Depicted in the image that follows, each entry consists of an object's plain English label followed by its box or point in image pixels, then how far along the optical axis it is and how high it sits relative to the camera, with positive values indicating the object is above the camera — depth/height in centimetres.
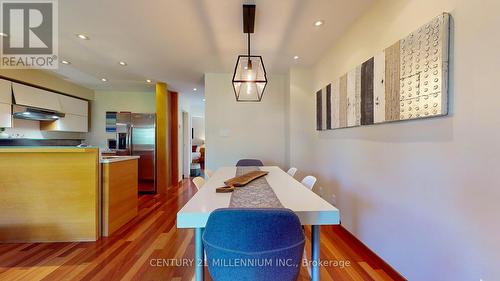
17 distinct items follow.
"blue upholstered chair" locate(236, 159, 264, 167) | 340 -37
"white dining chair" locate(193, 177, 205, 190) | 205 -41
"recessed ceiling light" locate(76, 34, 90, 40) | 270 +126
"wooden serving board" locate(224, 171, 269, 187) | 190 -37
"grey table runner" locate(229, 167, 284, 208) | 135 -40
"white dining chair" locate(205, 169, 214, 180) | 263 -42
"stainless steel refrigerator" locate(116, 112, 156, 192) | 494 -3
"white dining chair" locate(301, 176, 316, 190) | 206 -41
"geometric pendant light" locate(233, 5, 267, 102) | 227 +72
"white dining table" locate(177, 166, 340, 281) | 120 -40
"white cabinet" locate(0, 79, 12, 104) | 343 +74
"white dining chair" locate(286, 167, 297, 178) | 266 -40
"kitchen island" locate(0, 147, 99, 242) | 250 -65
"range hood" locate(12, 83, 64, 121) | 369 +62
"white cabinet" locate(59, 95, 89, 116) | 464 +74
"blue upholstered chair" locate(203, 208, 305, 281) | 99 -48
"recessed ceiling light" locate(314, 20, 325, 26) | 246 +130
